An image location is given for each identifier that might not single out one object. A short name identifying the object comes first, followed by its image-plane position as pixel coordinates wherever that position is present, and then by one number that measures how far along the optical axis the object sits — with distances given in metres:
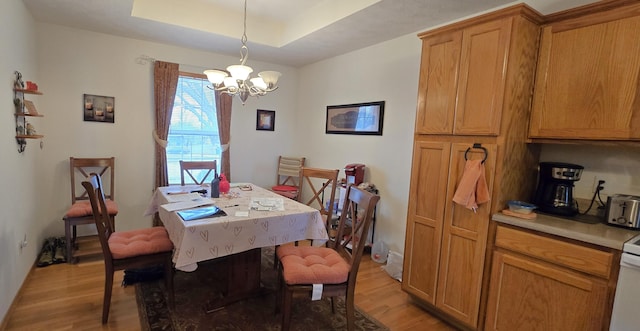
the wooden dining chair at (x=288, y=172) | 4.57
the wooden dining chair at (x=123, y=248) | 1.97
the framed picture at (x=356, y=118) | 3.40
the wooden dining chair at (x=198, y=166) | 3.38
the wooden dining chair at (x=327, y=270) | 1.83
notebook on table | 1.95
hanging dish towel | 1.98
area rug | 2.07
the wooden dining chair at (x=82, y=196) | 2.91
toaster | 1.68
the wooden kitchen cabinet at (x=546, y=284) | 1.57
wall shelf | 2.32
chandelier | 2.29
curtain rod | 3.63
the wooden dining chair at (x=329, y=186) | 2.67
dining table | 1.84
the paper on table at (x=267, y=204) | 2.26
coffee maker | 1.91
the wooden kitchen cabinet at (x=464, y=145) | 1.91
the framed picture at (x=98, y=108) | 3.43
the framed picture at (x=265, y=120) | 4.54
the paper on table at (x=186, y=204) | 2.17
